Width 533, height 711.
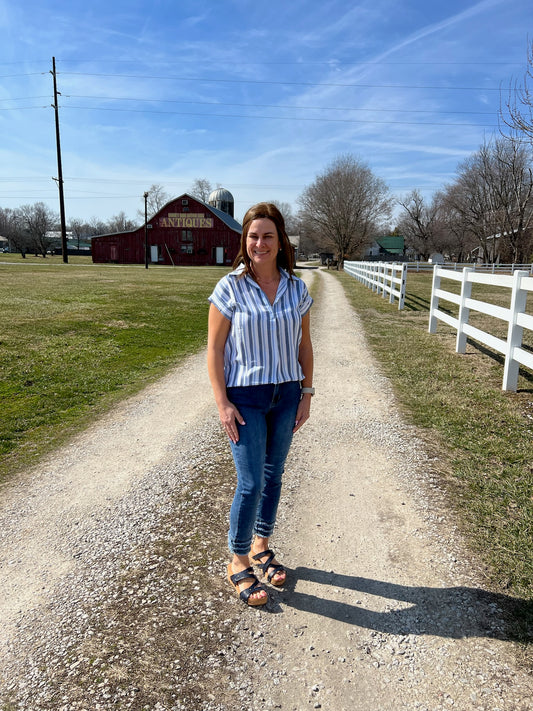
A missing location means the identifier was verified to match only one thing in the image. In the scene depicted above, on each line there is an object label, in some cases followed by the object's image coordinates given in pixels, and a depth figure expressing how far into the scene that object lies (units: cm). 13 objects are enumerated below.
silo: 6881
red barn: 5075
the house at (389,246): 10612
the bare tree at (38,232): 7038
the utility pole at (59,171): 3771
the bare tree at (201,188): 9231
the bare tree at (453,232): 5832
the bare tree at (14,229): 7219
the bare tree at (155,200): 8912
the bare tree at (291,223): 9553
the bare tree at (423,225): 7775
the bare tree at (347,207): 5425
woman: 230
